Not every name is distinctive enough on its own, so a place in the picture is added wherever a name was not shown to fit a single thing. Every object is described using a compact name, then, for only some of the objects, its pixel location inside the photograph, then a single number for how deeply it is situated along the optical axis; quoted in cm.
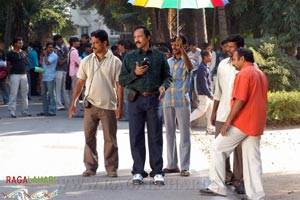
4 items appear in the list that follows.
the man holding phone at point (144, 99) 943
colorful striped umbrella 999
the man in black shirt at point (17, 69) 1720
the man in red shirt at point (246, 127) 843
